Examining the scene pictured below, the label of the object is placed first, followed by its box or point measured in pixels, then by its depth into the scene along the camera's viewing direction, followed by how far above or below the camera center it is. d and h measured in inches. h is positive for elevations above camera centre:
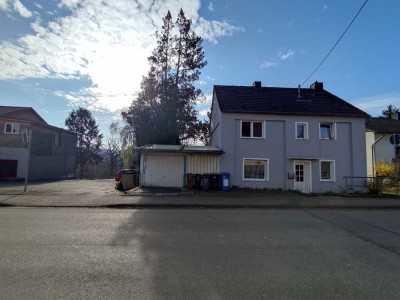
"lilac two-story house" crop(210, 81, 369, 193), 812.6 +90.5
